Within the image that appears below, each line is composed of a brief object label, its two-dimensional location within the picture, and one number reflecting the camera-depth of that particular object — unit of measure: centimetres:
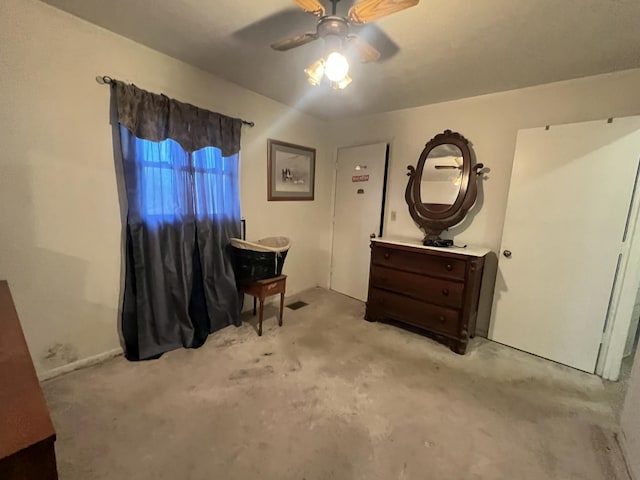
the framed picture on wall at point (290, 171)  314
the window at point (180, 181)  208
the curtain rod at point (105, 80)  191
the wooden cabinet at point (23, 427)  59
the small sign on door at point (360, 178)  349
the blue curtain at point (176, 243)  210
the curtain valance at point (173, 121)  197
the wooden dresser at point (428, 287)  241
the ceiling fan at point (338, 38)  125
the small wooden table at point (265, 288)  260
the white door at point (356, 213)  340
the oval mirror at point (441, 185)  267
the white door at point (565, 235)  207
